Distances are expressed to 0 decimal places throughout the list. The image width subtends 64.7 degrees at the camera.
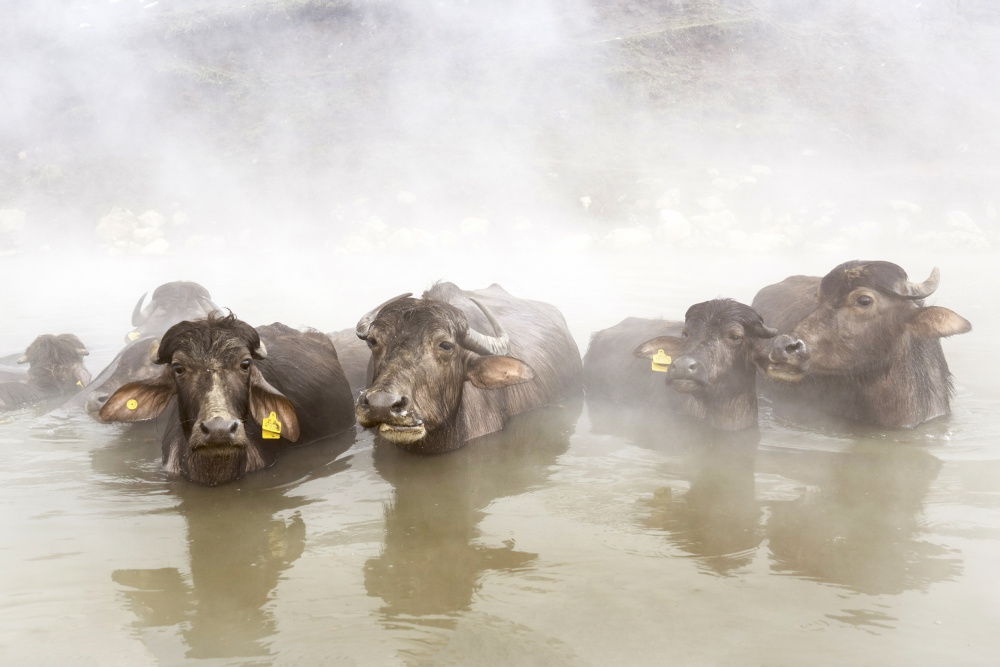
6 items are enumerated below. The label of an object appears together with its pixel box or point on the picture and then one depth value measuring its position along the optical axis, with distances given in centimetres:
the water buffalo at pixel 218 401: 381
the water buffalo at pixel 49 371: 617
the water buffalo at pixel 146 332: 528
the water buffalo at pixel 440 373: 406
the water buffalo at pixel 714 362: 485
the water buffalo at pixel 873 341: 500
